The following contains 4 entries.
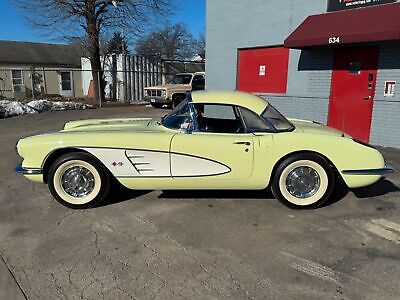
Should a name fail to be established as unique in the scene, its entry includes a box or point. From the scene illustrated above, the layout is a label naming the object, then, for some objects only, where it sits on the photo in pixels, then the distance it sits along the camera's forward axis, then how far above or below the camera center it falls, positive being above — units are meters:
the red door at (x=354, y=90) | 7.68 -0.05
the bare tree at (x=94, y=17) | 20.23 +4.13
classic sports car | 4.04 -0.87
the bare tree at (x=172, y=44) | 53.42 +6.67
